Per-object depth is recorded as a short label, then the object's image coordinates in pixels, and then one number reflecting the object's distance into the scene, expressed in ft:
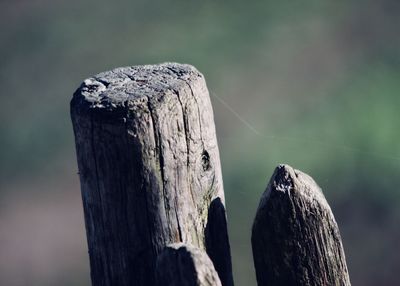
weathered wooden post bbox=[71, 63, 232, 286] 15.02
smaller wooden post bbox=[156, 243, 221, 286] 13.79
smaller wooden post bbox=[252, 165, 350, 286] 15.07
